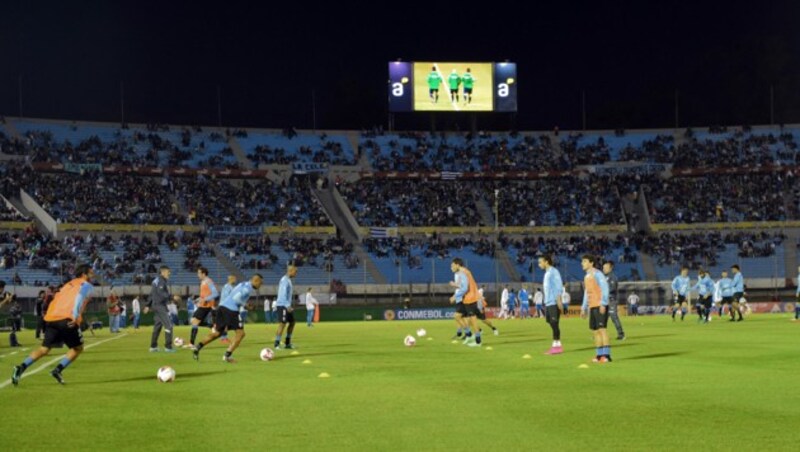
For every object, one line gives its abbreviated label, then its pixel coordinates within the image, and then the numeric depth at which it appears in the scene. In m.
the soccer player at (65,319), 17.61
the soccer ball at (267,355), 23.92
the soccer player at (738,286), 43.47
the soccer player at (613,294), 30.80
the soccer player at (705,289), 42.91
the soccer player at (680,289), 45.72
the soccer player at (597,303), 21.41
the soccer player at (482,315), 30.49
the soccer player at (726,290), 44.44
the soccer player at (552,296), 24.61
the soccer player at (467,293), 29.19
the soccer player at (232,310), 24.30
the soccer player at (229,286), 25.98
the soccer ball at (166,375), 18.08
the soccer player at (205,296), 29.72
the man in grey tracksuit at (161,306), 28.69
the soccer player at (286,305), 28.36
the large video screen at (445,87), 86.94
